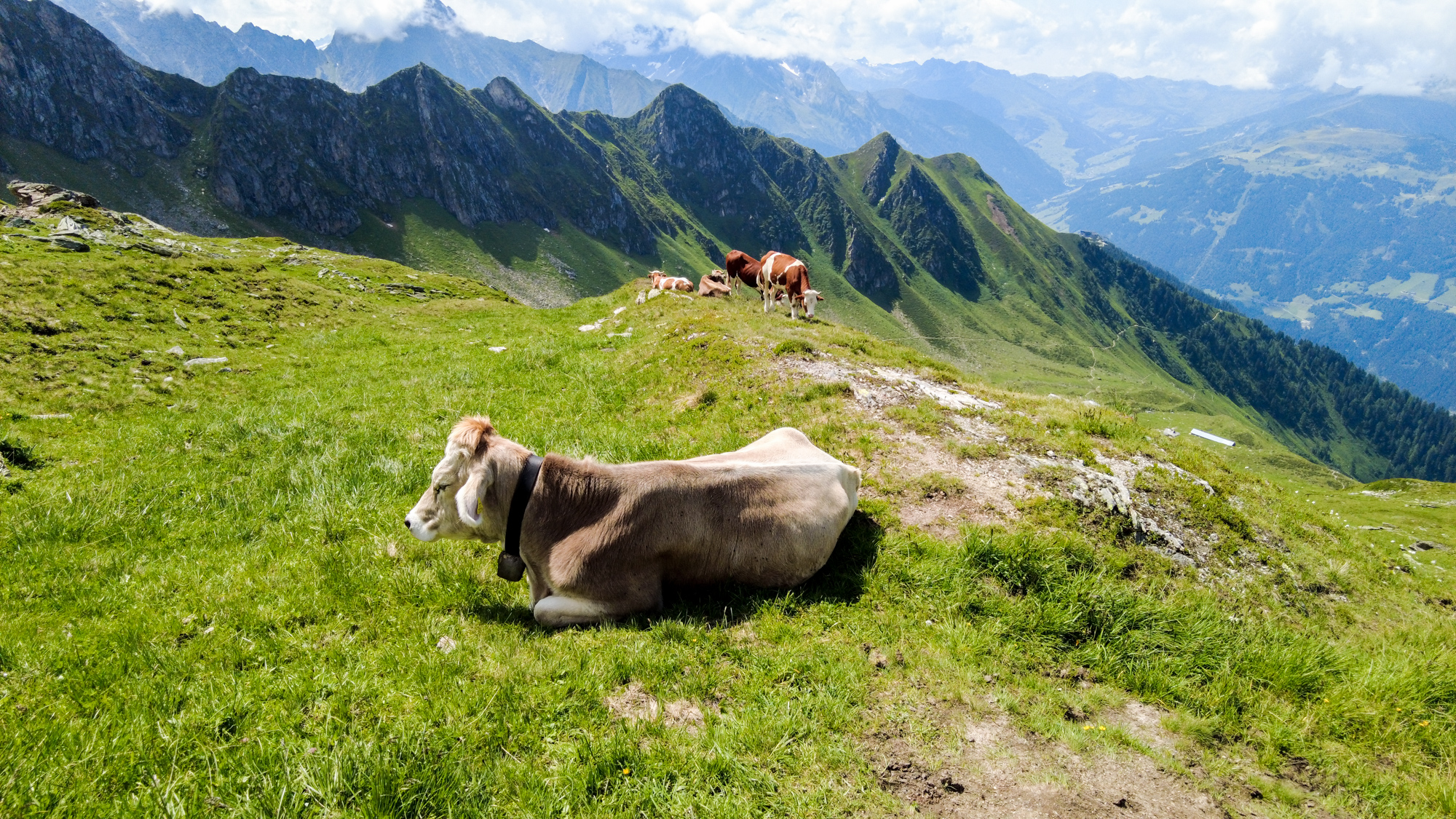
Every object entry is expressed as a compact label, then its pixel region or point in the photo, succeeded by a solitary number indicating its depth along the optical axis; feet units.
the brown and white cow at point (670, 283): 103.76
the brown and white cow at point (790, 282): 90.38
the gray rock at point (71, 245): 93.91
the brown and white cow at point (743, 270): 109.70
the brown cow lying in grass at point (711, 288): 104.42
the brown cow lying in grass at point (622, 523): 22.68
